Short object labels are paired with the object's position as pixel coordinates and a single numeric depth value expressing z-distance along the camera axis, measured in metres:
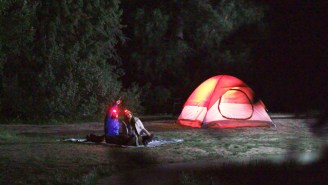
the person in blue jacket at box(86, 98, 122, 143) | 15.24
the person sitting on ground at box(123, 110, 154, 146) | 15.20
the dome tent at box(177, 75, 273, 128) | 20.69
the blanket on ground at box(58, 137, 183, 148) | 15.33
